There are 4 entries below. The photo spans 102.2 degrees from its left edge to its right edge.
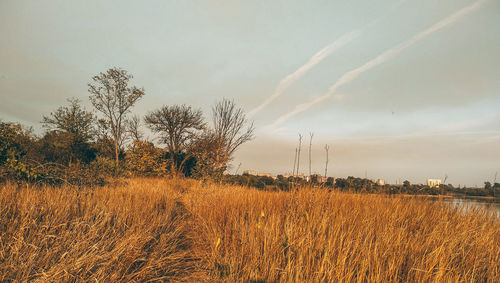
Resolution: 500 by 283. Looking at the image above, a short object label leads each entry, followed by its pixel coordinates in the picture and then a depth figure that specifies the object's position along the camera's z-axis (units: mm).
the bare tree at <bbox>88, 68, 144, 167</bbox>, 20422
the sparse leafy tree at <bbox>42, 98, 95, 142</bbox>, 19156
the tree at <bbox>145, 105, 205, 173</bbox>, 24109
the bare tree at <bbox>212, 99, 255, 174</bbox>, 21547
